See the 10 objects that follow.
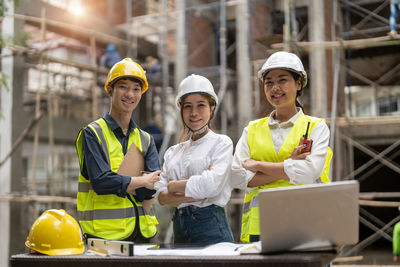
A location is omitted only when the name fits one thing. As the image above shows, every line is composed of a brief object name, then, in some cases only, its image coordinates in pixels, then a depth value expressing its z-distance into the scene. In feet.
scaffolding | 33.27
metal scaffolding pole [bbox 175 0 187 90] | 41.37
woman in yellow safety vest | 8.31
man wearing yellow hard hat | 8.83
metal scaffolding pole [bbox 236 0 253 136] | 38.47
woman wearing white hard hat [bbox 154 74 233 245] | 8.47
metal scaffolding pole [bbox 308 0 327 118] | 34.71
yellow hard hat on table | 7.53
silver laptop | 5.92
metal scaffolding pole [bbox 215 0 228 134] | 37.63
